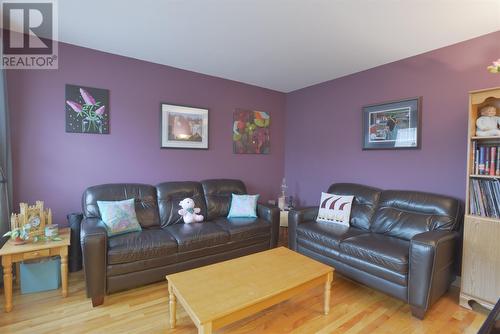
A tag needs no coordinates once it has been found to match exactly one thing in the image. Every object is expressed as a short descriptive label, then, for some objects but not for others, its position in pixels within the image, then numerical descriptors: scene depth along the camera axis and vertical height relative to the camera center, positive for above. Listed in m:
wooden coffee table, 1.41 -0.83
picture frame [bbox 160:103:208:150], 3.21 +0.48
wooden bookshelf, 1.95 -0.67
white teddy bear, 2.86 -0.58
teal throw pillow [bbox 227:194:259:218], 3.12 -0.57
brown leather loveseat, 1.88 -0.72
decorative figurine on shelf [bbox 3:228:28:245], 2.03 -0.64
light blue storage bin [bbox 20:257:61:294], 2.13 -1.02
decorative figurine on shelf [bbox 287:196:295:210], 3.99 -0.66
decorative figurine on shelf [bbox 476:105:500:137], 2.01 +0.36
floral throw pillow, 2.34 -0.55
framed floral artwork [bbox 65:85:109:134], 2.65 +0.57
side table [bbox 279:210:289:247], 3.56 -0.99
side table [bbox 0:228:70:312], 1.89 -0.77
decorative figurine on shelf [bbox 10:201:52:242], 2.13 -0.54
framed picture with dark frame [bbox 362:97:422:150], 2.73 +0.47
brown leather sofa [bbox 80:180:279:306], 2.01 -0.73
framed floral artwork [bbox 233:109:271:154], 3.82 +0.50
